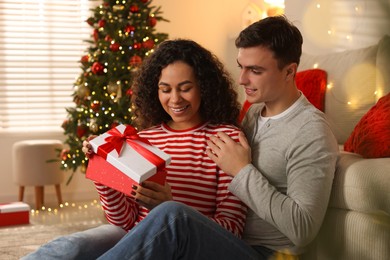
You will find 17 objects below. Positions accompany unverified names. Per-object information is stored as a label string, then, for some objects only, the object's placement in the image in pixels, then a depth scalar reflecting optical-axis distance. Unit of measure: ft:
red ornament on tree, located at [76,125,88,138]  13.12
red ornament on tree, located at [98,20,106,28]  13.23
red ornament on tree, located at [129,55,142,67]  12.78
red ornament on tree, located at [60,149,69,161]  13.35
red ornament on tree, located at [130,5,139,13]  13.17
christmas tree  12.98
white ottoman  13.87
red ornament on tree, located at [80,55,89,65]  13.30
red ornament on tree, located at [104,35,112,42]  13.20
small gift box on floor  12.25
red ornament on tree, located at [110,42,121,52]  12.94
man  4.22
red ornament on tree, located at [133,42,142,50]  13.05
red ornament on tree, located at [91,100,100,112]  12.93
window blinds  15.01
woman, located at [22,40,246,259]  5.15
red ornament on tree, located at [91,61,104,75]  12.98
